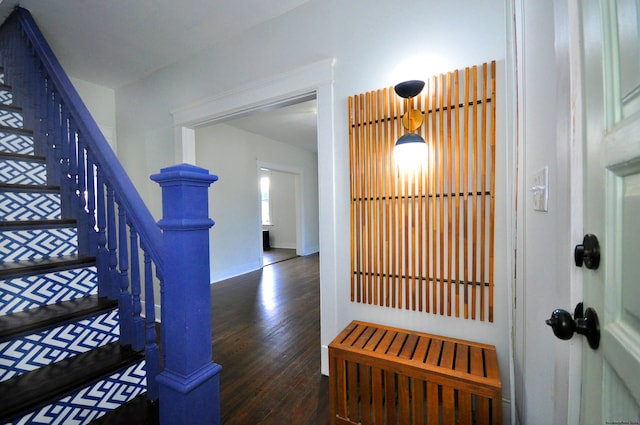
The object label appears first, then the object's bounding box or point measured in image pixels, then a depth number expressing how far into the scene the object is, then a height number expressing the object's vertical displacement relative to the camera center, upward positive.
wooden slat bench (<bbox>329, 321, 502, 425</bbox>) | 1.23 -0.85
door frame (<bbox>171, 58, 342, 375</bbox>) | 2.02 +0.34
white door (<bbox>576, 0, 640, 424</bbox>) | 0.44 +0.01
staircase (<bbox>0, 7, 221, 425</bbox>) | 0.94 -0.31
